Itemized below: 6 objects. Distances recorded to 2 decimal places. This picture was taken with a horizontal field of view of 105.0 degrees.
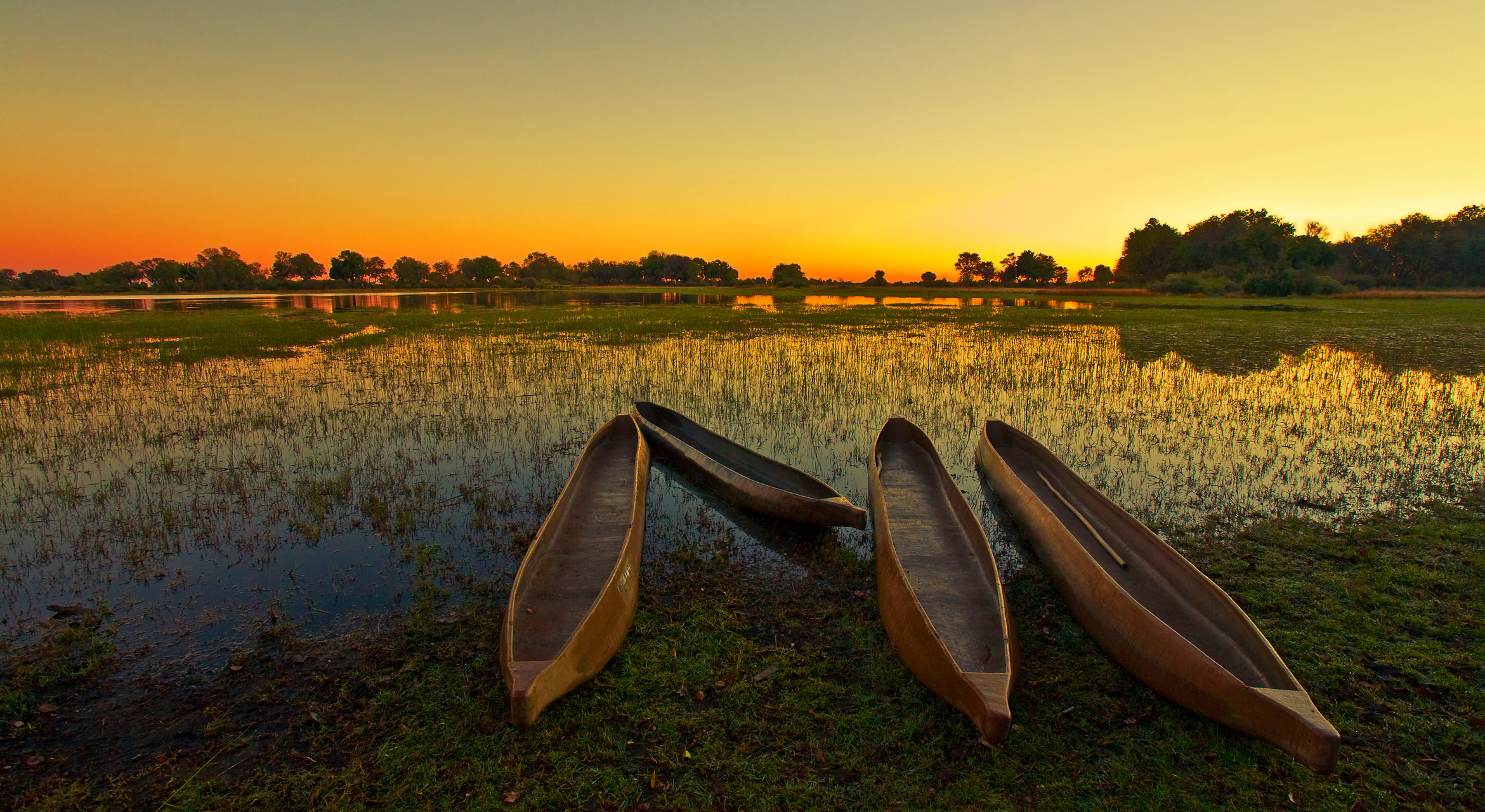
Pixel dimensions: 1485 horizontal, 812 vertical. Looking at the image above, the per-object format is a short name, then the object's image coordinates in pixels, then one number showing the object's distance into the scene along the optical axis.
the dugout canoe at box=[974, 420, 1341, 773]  3.12
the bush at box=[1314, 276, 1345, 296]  51.38
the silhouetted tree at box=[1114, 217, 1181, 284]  79.56
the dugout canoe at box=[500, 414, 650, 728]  3.55
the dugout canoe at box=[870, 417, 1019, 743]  3.43
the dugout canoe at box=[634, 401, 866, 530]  6.04
